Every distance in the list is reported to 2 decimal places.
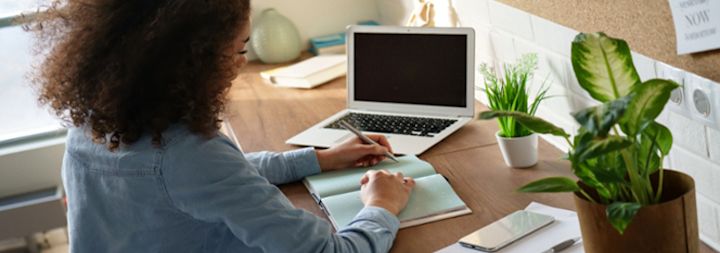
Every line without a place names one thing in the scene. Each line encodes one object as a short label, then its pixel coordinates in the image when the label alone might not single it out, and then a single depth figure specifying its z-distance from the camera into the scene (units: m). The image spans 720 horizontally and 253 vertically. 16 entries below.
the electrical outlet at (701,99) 1.30
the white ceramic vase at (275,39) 2.67
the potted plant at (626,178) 1.05
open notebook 1.51
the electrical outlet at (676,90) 1.36
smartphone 1.37
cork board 1.32
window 2.81
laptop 1.93
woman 1.24
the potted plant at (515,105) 1.66
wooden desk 1.47
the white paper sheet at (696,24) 1.25
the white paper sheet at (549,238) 1.34
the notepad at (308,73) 2.40
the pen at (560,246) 1.32
